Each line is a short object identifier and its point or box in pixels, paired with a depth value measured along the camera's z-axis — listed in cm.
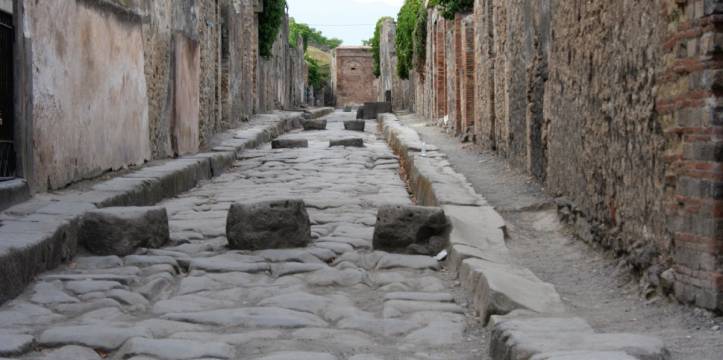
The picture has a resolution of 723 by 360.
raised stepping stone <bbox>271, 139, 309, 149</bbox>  1585
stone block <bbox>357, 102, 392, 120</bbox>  3114
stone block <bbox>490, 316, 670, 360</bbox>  314
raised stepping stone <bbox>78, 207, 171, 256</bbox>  582
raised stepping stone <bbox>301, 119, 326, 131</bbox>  2236
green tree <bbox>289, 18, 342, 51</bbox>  6032
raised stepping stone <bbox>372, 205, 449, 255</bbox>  599
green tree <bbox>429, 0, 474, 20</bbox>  1719
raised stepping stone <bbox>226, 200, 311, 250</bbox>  603
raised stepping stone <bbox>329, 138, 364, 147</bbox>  1594
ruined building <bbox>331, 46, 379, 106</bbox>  5912
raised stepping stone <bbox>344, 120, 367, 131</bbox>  2194
